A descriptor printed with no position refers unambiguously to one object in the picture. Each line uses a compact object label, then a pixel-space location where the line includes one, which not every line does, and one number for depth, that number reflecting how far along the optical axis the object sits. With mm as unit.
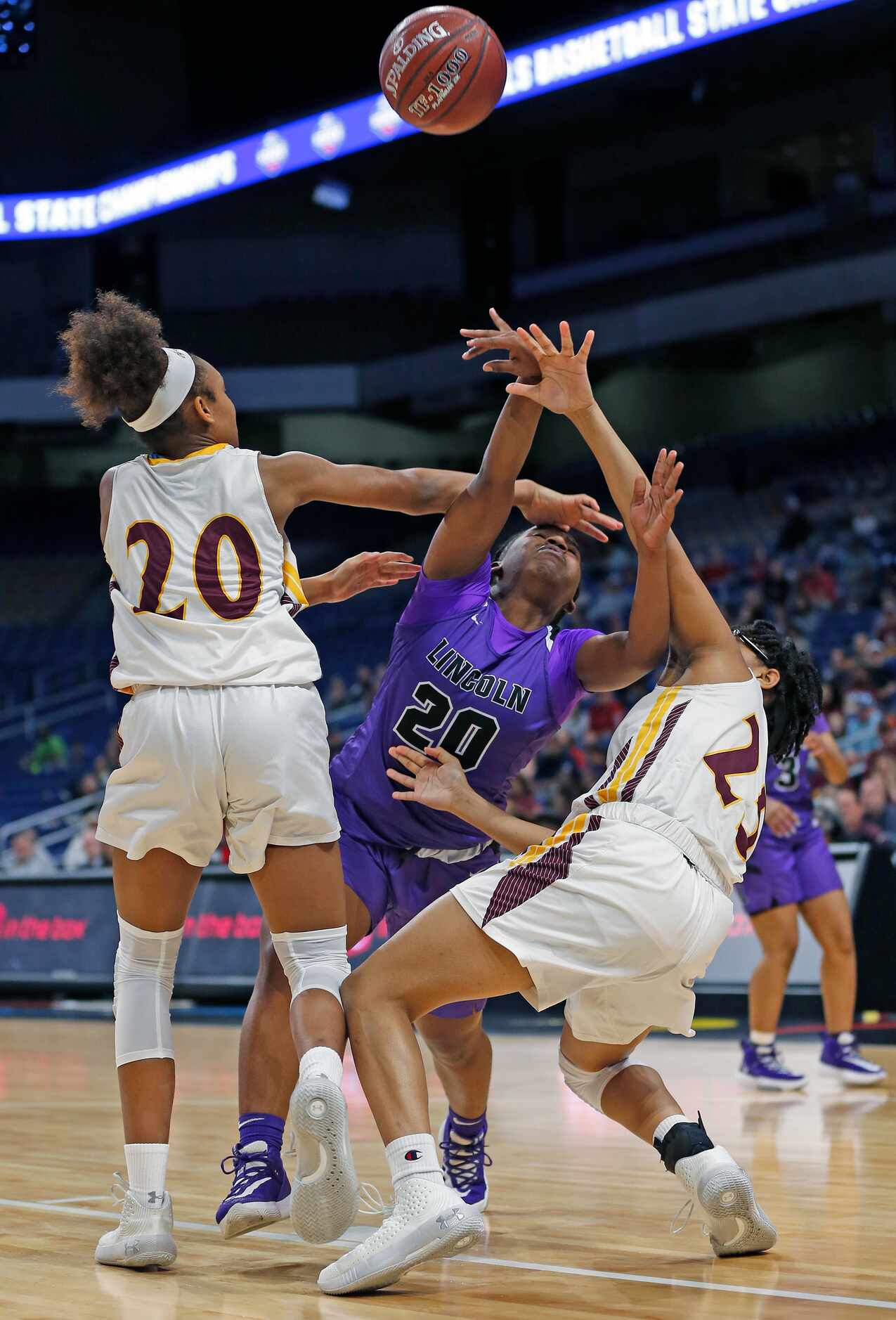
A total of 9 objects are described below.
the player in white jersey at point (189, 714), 3543
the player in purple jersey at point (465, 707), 4281
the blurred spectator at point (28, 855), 14234
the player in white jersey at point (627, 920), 3367
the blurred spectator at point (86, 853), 14164
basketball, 5113
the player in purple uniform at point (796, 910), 7625
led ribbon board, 16781
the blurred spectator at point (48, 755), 21031
